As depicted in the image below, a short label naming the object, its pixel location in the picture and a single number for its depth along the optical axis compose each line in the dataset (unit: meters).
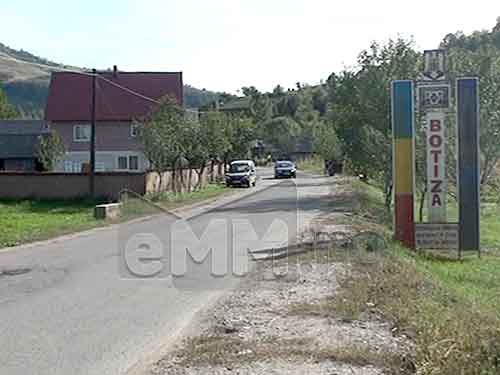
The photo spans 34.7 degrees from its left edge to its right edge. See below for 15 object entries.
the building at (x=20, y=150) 62.28
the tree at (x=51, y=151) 53.31
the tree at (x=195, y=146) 45.78
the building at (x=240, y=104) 121.68
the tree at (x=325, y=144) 72.69
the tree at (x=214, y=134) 52.25
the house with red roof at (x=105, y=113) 60.44
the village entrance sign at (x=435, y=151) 18.44
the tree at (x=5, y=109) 100.31
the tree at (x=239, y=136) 68.81
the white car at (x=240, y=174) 55.53
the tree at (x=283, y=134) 128.88
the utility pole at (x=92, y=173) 36.68
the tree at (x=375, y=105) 29.10
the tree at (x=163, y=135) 40.62
